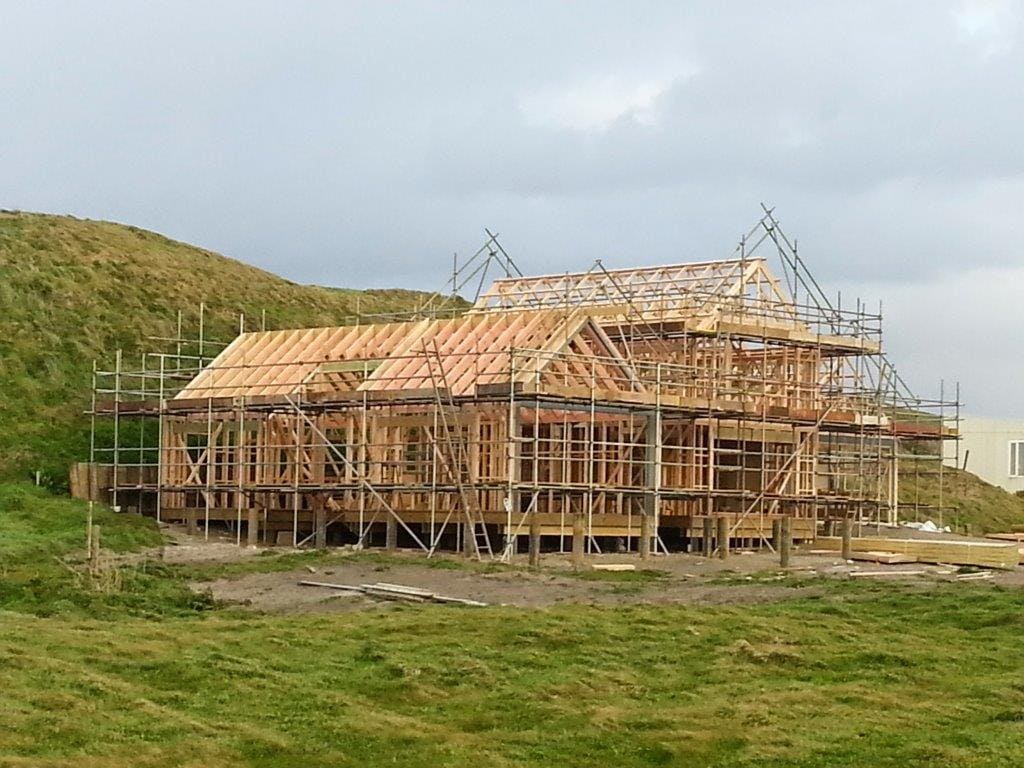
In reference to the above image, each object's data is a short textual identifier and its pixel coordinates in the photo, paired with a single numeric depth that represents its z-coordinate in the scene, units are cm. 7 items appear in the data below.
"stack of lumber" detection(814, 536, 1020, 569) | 4491
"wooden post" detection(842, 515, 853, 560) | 4475
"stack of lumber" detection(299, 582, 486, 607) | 3259
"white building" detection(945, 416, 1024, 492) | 8688
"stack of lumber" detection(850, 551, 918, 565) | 4447
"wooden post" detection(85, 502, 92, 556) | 3688
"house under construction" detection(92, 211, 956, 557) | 4469
